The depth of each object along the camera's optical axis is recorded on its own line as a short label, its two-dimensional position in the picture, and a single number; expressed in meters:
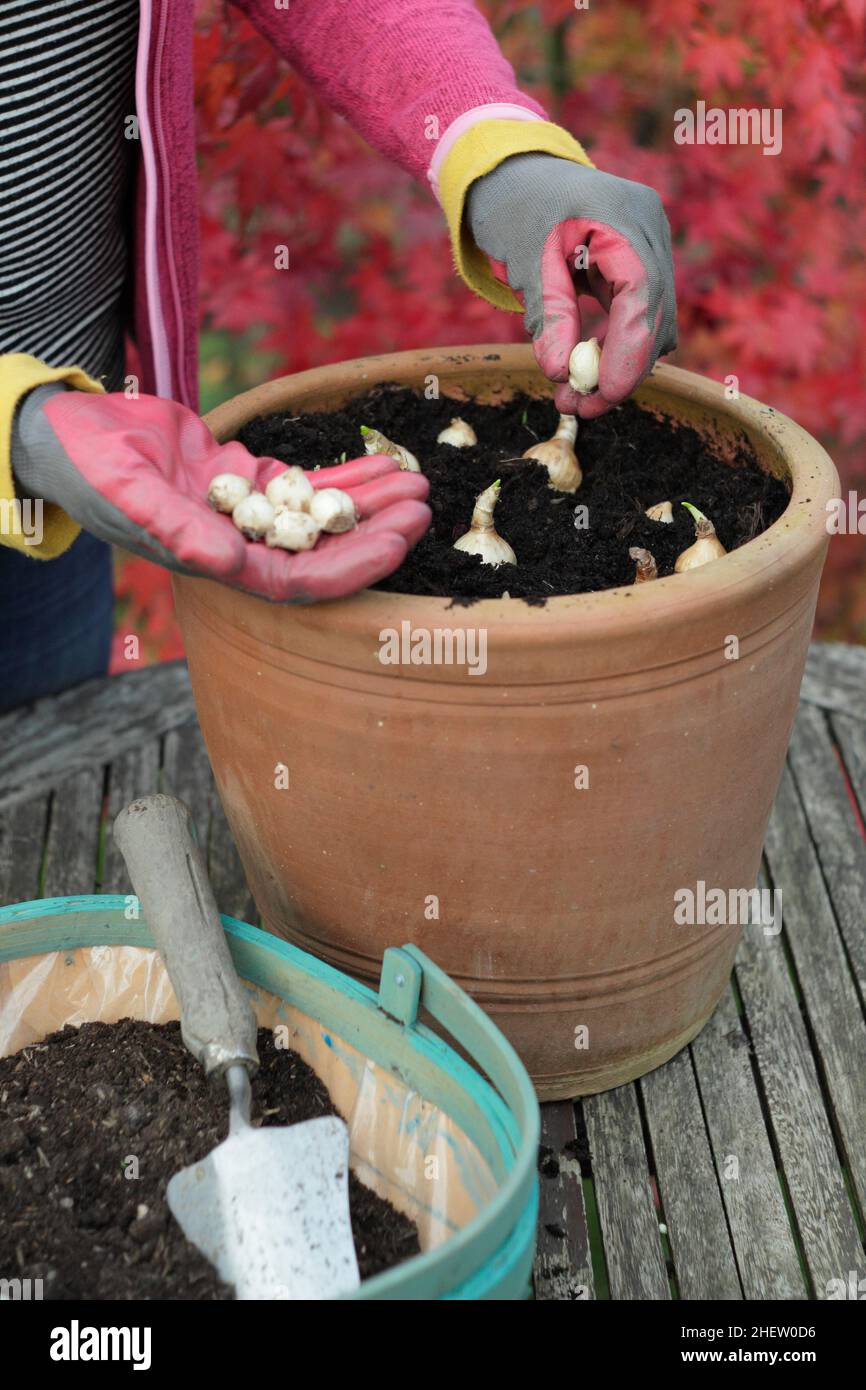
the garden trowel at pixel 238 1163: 0.84
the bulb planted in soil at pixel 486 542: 1.05
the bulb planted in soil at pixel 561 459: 1.20
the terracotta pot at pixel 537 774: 0.90
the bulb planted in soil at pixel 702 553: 1.03
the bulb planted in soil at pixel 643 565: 1.00
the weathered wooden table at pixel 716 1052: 0.99
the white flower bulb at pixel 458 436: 1.25
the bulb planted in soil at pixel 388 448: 1.16
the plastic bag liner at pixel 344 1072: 0.88
